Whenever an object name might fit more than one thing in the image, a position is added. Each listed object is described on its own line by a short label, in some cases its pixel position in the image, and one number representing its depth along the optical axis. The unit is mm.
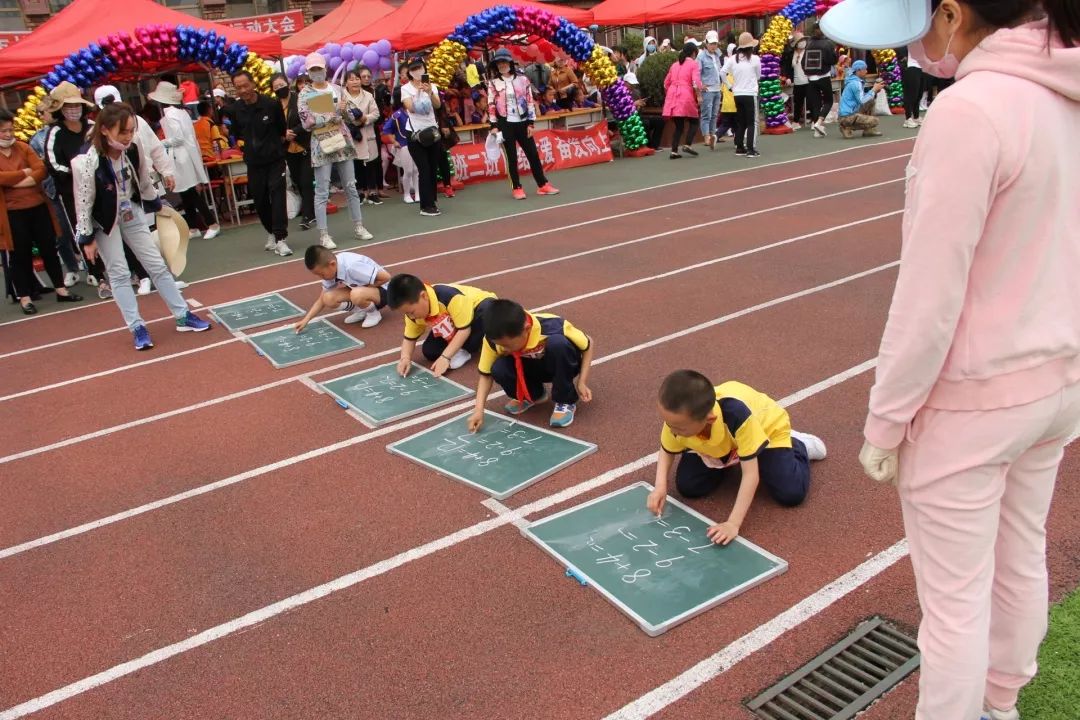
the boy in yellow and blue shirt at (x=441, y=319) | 5641
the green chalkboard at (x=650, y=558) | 3322
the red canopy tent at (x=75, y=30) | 12109
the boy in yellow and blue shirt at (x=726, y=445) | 3359
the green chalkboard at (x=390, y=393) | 5512
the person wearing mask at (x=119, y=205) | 6527
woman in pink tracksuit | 1694
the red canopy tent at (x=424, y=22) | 16062
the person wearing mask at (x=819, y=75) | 16625
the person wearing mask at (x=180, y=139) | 11297
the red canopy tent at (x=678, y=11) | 20031
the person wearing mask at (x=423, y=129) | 12008
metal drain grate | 2764
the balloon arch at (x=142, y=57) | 10938
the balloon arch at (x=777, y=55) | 17594
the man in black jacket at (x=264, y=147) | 9969
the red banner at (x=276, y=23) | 27047
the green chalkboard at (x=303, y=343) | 6781
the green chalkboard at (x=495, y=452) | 4457
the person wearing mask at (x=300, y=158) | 10930
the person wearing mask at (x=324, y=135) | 9883
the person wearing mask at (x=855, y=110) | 15789
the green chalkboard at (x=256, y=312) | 7883
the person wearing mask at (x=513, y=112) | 12422
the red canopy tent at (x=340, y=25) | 19594
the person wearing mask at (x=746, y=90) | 14891
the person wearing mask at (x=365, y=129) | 12477
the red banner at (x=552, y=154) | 14930
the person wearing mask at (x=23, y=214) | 8617
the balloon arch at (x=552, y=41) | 14102
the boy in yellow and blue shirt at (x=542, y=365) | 4891
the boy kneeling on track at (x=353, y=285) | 7152
